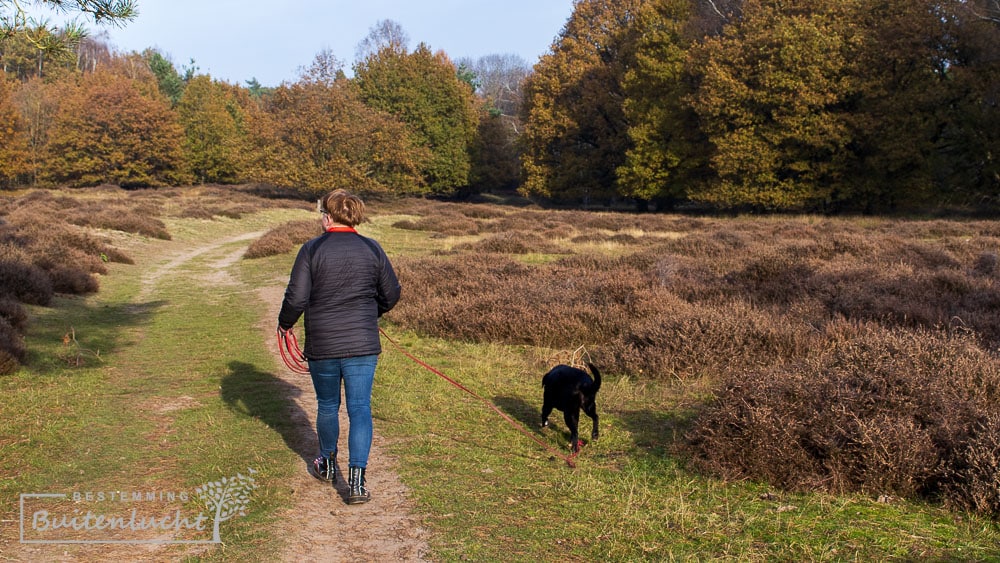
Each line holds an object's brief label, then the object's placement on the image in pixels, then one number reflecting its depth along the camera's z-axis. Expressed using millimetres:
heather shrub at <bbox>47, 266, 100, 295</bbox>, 13047
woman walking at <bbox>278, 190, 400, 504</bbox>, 4234
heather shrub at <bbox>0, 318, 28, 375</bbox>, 7289
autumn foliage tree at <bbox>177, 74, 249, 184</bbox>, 62312
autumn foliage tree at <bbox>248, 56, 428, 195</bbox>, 41000
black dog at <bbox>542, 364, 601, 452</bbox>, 5082
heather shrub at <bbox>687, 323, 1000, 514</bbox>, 4047
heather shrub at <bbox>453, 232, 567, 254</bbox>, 20234
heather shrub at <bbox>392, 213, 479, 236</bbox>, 27877
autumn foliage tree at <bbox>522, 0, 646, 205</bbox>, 48312
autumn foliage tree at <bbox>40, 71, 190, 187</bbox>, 50906
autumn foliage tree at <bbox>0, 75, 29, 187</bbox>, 45875
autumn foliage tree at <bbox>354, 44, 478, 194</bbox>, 55688
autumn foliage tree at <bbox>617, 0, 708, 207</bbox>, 42281
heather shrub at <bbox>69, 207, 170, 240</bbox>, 22625
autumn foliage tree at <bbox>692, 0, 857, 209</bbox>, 33719
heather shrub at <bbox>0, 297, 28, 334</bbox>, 9242
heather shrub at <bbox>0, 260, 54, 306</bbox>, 11377
